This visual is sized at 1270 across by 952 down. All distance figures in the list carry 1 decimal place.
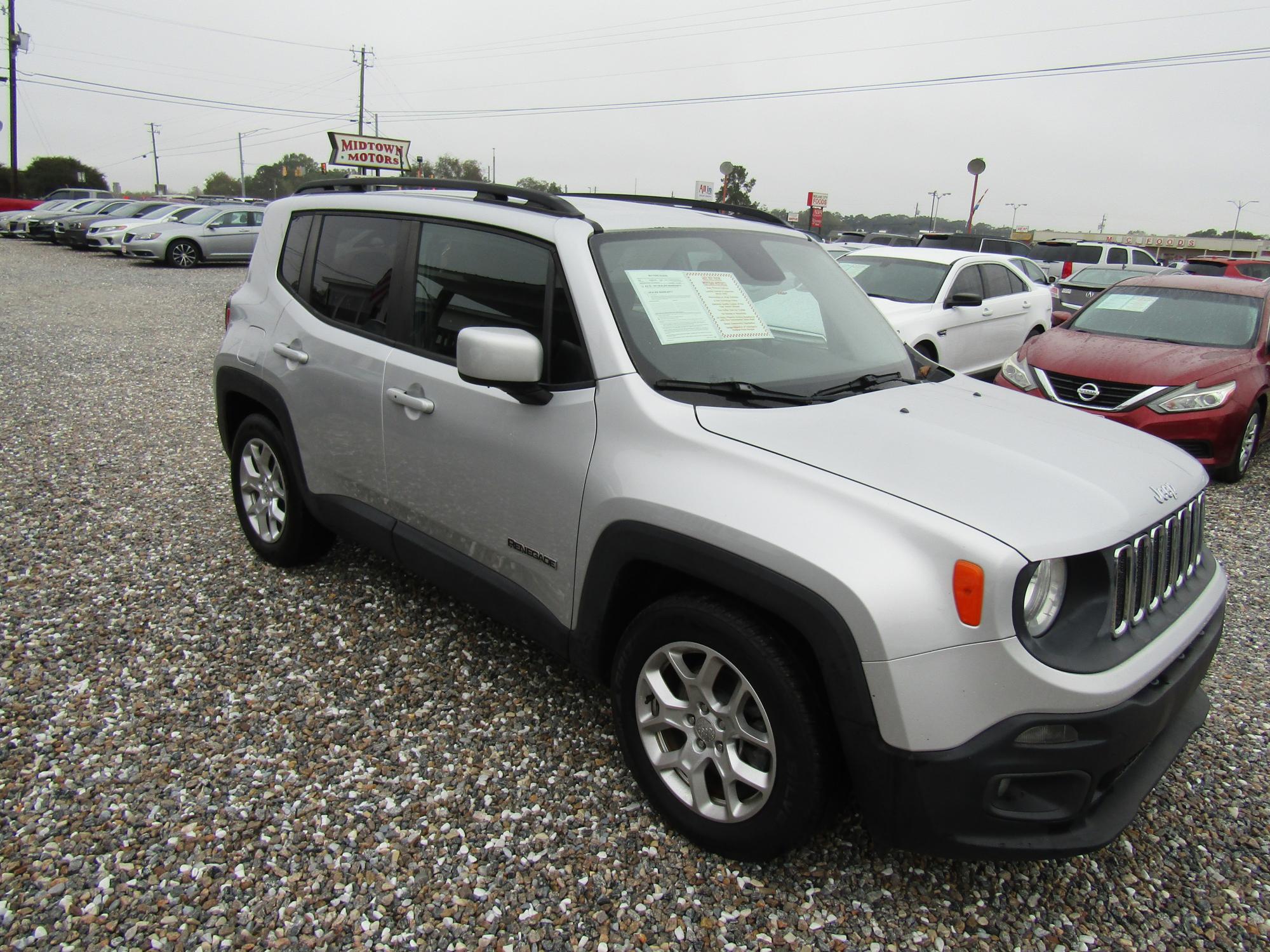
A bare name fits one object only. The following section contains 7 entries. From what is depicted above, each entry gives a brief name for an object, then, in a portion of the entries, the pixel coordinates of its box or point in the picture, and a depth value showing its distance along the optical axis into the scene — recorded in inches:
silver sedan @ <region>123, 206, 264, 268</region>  820.0
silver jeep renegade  79.3
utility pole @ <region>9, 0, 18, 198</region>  1457.9
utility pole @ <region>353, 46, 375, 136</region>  2358.5
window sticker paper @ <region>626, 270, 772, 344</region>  108.9
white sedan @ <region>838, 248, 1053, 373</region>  327.6
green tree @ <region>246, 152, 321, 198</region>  3202.3
